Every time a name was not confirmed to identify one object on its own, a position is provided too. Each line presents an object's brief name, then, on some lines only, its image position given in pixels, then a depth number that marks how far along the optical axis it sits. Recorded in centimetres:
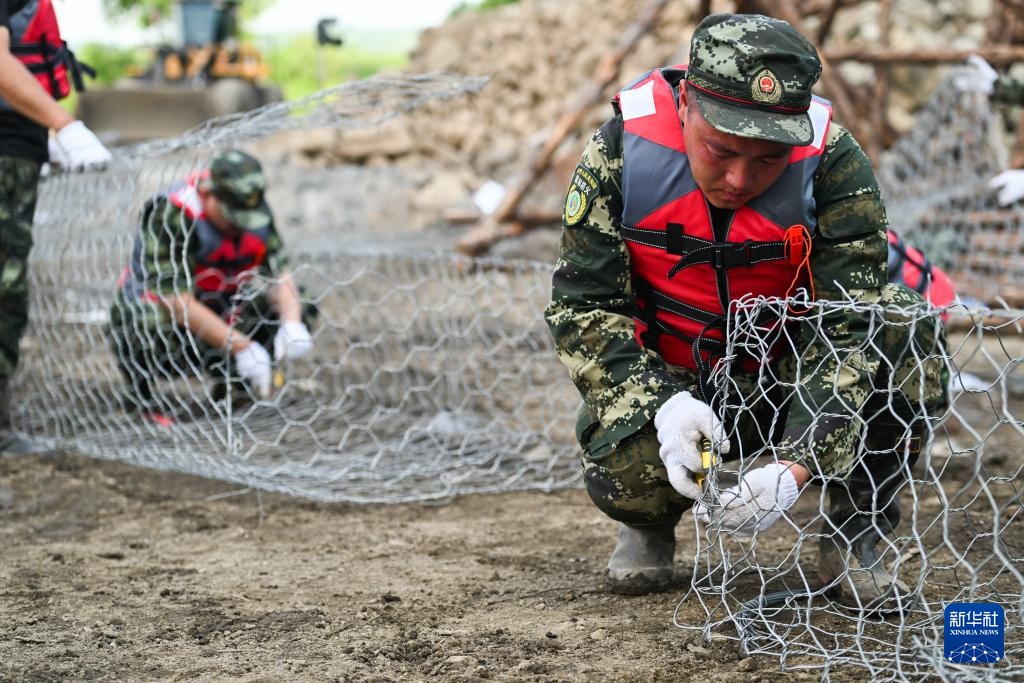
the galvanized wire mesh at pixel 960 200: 515
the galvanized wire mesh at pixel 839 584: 191
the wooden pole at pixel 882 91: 665
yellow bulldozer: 1330
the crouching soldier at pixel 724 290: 210
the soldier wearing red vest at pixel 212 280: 404
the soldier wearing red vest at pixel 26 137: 343
